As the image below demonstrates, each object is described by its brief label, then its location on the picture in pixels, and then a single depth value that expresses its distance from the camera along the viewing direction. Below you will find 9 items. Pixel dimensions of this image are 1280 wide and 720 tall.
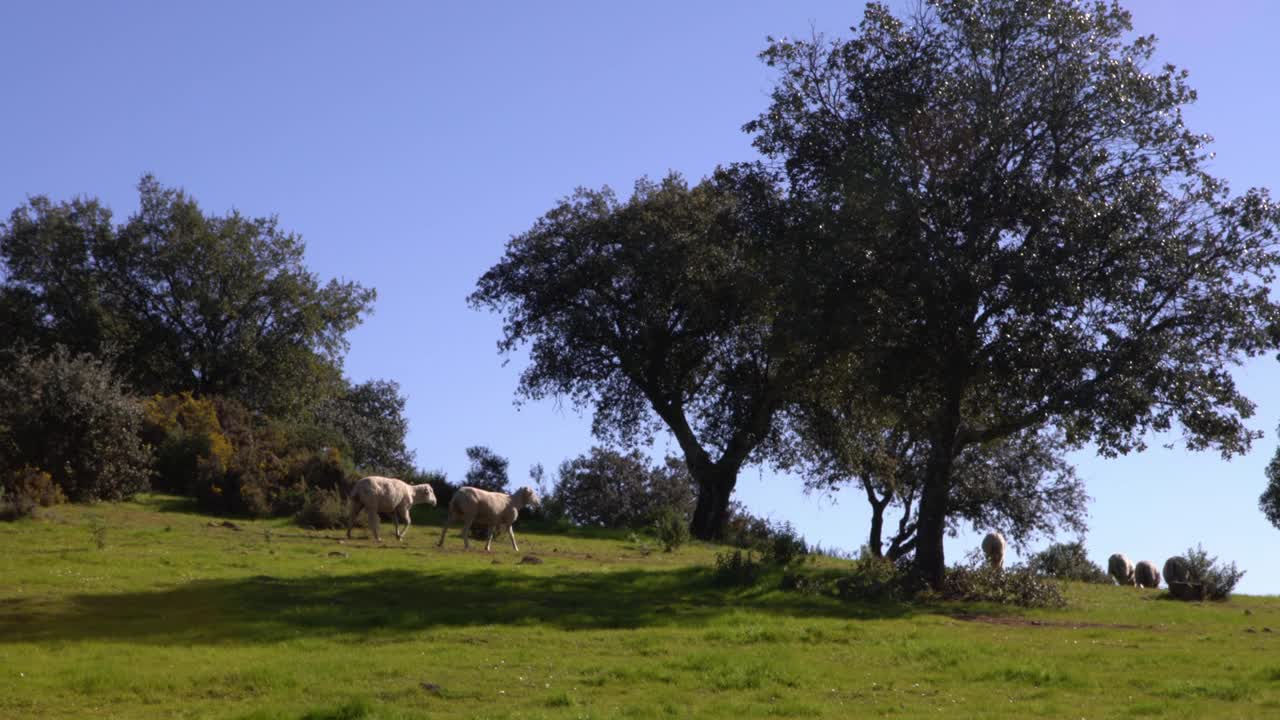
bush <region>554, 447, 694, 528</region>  66.56
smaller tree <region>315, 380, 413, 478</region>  71.75
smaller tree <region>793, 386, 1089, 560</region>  51.47
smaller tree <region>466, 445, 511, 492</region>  64.75
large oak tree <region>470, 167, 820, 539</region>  49.44
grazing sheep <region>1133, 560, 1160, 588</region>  48.09
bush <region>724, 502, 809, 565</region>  32.69
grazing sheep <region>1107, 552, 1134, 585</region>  50.28
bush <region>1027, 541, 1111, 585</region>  54.25
